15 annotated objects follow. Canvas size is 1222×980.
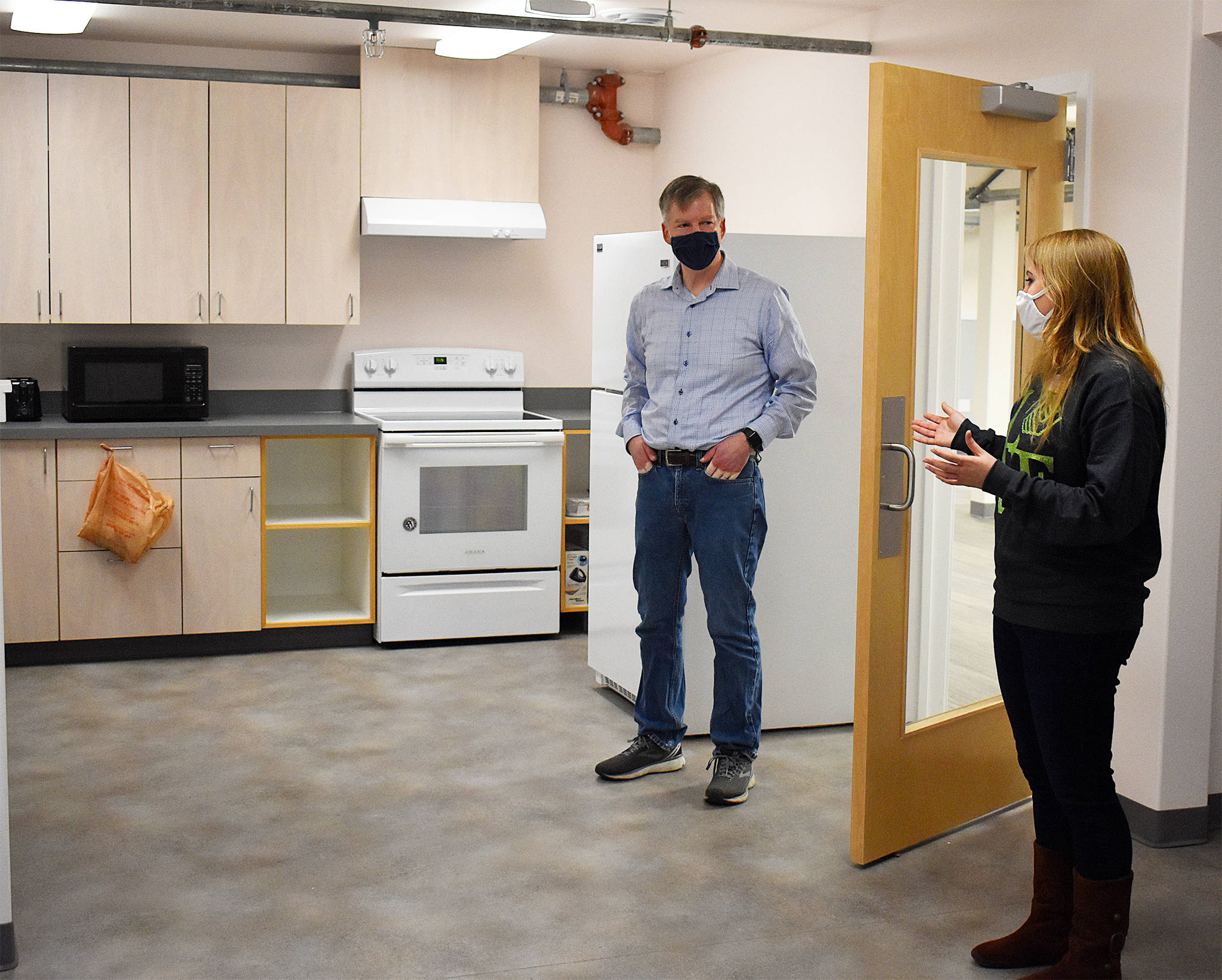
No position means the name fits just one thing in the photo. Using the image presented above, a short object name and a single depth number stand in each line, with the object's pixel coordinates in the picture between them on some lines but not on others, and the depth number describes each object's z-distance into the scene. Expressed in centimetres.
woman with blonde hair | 215
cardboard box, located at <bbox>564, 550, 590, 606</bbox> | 518
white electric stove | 486
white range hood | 503
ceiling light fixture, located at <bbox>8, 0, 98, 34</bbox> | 433
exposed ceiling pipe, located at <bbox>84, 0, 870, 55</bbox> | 392
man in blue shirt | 325
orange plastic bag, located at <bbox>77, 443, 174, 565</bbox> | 450
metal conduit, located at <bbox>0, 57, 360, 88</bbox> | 487
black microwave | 470
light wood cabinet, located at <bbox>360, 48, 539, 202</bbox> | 509
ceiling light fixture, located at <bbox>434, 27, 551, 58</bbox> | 464
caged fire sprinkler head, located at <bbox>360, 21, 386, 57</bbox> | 414
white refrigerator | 380
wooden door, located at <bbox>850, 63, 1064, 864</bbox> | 272
